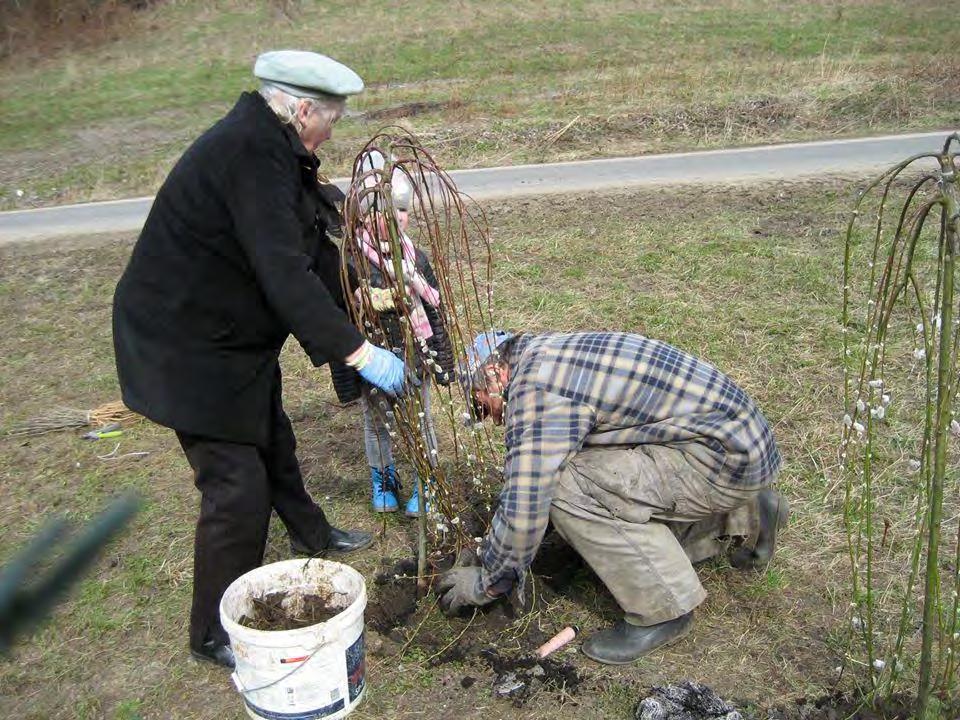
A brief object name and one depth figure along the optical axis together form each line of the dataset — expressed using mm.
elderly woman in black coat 2684
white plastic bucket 2557
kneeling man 2779
